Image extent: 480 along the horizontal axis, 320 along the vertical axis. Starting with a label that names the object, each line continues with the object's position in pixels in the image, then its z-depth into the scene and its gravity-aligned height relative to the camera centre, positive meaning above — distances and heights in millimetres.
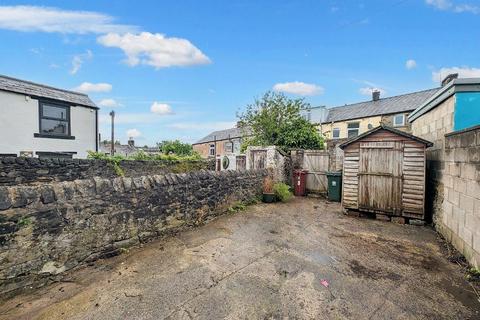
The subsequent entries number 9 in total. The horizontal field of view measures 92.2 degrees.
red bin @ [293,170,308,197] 10898 -1205
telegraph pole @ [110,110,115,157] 19922 +3457
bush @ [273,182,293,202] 9312 -1396
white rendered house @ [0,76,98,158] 11359 +1868
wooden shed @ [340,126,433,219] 6434 -430
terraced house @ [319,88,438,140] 20938 +4426
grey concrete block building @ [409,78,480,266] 3957 -93
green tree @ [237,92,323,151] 13898 +2112
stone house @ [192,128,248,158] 34722 +2314
